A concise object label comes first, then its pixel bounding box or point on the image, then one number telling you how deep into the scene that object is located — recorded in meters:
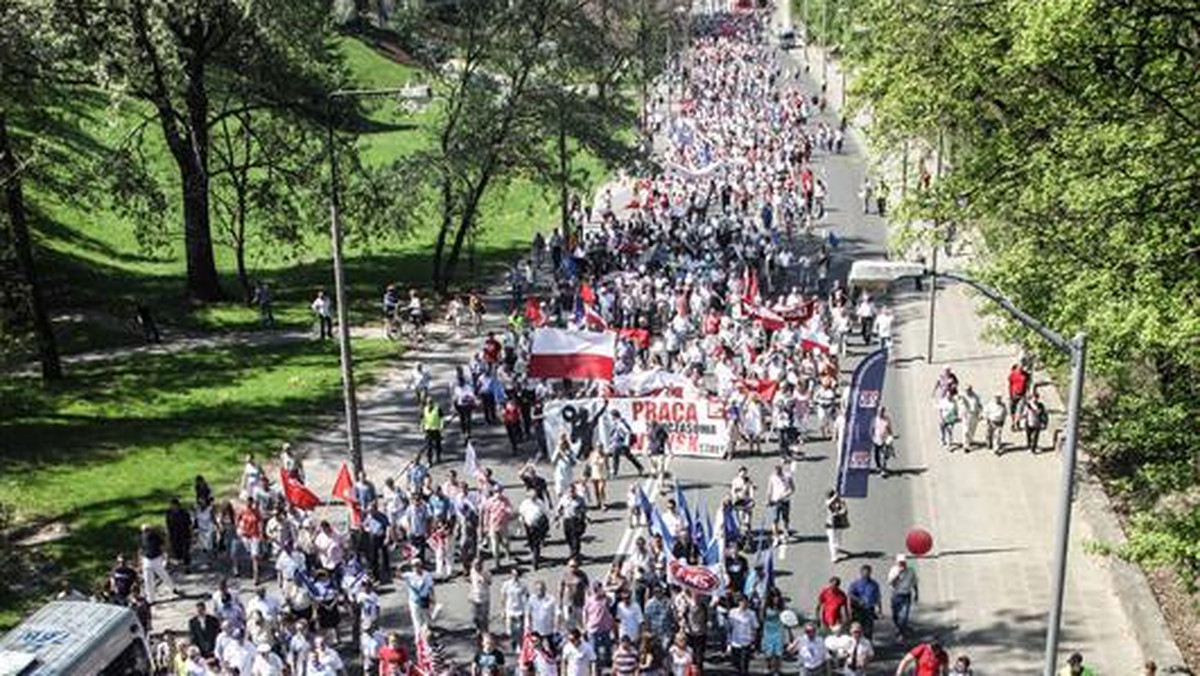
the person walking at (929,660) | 17.56
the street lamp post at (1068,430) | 13.88
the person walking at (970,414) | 28.41
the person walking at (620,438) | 26.75
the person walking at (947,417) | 28.27
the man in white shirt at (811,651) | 18.20
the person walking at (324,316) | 37.94
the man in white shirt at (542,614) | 19.42
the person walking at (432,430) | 27.83
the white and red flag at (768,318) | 33.38
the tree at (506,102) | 41.97
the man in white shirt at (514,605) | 19.77
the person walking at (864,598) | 19.58
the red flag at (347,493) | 22.88
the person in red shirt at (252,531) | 22.81
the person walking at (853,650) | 18.44
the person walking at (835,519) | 22.52
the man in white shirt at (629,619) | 18.94
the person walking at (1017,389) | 29.03
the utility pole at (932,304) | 32.82
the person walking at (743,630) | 18.83
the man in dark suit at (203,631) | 19.30
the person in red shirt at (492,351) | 31.87
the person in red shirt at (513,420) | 28.45
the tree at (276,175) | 41.16
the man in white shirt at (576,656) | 18.06
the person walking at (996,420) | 28.03
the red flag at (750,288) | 35.47
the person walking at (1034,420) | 27.84
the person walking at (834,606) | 19.20
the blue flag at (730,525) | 21.35
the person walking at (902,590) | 19.91
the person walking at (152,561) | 21.92
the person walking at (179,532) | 23.17
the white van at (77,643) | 16.59
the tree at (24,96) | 30.17
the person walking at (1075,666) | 16.95
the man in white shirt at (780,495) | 23.34
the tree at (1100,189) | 17.50
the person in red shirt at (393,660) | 17.84
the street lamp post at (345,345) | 24.22
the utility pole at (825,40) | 95.13
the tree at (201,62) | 35.69
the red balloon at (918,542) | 20.91
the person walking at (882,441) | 26.97
